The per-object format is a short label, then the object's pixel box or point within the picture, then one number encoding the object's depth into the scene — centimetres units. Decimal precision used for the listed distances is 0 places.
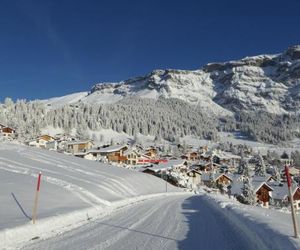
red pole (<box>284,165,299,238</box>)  639
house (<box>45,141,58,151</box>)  8930
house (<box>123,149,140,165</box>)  8059
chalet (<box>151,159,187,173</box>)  6412
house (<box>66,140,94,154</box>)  9164
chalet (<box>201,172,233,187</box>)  7139
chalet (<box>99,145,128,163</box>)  7842
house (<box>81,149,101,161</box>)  7258
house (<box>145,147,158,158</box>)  10514
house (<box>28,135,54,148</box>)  9194
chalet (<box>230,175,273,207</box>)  5486
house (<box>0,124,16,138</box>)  9339
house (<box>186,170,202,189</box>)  7051
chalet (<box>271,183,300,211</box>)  5504
